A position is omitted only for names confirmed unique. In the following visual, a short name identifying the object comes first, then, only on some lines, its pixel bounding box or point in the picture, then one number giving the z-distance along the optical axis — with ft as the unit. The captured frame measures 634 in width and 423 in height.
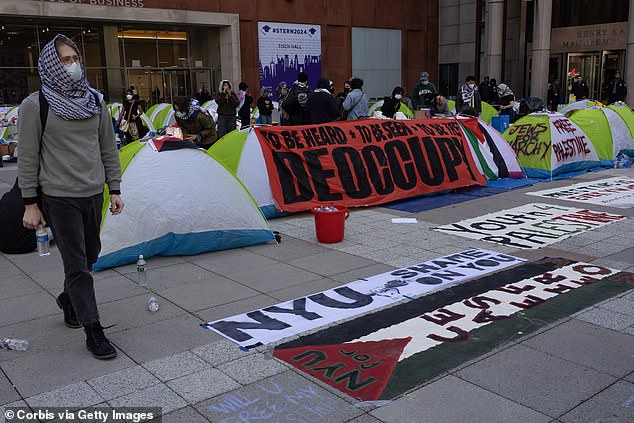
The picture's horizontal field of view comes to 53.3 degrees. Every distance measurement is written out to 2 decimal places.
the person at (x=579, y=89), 83.25
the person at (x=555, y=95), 82.33
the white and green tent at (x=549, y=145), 38.68
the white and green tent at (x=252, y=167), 28.68
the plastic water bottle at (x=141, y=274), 18.39
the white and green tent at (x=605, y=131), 43.16
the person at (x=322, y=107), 36.58
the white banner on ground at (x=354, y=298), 15.70
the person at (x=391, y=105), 49.24
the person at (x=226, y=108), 44.68
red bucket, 24.09
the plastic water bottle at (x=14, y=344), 14.57
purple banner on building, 93.97
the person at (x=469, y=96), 50.57
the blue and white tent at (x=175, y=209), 21.44
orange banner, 29.53
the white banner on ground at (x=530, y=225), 24.41
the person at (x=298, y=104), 36.99
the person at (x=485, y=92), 72.54
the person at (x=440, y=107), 44.57
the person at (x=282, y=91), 54.19
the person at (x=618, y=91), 81.71
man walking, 13.12
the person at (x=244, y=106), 57.47
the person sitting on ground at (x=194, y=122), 29.81
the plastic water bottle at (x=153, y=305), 17.03
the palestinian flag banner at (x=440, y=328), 13.20
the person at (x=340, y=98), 56.98
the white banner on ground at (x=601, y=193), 31.45
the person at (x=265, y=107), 53.52
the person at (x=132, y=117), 46.89
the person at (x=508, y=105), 55.31
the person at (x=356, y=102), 41.50
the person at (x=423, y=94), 53.11
